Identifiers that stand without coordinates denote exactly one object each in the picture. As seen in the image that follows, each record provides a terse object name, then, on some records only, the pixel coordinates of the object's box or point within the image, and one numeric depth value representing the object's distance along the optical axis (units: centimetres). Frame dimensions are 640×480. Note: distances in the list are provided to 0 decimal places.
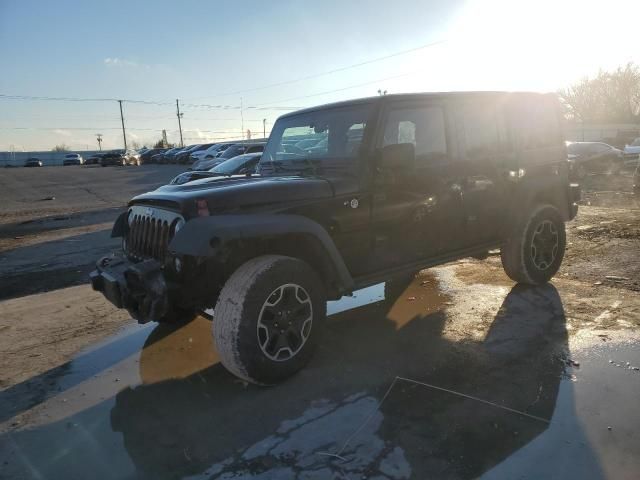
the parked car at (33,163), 4919
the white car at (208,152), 3174
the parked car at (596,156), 1892
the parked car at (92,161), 5004
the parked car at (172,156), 4102
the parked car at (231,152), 1546
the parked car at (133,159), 4338
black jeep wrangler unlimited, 308
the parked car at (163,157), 4311
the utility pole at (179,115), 7731
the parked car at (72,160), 5019
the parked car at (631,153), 1982
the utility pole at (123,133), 7150
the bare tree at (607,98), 4966
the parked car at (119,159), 4188
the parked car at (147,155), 4694
